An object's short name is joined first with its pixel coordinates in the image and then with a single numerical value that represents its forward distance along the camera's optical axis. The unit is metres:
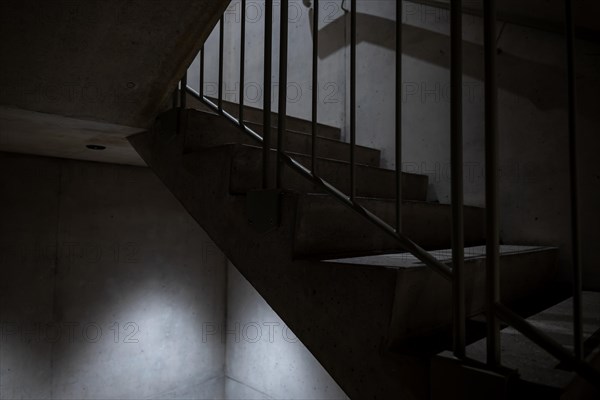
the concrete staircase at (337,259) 0.90
